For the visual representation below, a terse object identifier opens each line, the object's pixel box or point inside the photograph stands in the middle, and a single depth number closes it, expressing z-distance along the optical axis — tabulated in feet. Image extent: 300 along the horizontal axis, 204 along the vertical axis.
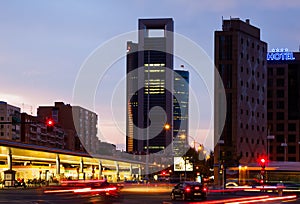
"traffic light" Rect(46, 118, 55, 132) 135.67
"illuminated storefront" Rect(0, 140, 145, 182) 339.16
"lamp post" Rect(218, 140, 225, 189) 316.95
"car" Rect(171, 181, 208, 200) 168.55
